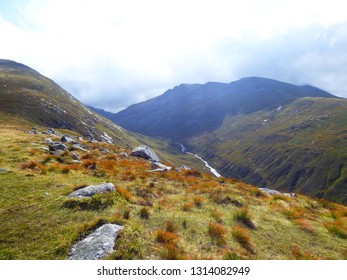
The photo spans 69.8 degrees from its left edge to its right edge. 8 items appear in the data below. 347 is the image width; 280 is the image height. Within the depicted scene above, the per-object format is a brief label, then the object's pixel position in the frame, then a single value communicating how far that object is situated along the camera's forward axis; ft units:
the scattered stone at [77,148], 113.67
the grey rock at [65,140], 136.94
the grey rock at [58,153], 87.59
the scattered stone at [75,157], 87.73
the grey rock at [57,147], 98.32
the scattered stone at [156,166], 100.81
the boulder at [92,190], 46.75
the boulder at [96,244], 29.11
